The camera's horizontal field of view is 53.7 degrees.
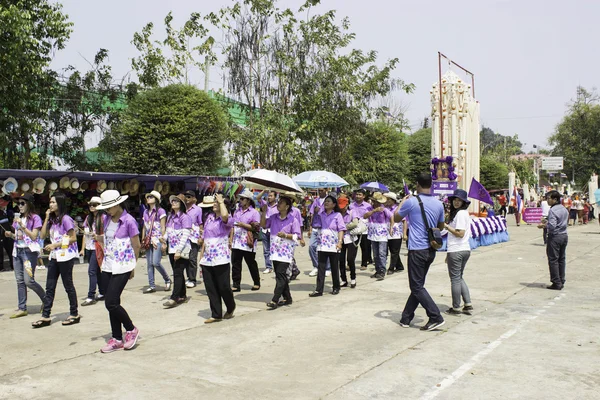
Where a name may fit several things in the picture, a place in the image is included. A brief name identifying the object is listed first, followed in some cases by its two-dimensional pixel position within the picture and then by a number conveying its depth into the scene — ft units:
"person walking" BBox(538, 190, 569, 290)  32.22
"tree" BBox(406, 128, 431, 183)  144.15
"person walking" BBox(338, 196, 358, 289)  33.71
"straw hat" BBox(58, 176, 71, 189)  45.93
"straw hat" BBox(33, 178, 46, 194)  44.70
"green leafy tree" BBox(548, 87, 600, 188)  162.81
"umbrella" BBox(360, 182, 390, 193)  46.62
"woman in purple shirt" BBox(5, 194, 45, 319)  25.53
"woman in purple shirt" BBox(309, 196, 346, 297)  30.07
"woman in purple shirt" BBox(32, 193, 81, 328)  24.20
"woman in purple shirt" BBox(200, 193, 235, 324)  24.56
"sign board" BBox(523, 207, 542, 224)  95.20
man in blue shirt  22.80
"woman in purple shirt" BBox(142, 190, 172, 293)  31.42
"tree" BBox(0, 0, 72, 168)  45.62
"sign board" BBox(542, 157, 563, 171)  217.79
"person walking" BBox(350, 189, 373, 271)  37.99
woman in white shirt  25.17
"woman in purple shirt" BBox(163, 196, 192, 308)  28.55
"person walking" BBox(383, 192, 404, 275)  38.47
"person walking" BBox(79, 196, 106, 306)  29.13
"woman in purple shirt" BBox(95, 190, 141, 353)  20.24
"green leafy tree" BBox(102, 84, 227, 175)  61.93
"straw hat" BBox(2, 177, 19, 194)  42.19
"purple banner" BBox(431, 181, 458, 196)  58.39
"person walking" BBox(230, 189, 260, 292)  32.12
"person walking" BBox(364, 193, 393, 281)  37.27
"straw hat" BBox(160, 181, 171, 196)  54.44
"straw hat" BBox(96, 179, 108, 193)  49.29
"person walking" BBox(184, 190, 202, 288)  31.71
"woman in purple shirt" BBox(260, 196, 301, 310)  27.58
